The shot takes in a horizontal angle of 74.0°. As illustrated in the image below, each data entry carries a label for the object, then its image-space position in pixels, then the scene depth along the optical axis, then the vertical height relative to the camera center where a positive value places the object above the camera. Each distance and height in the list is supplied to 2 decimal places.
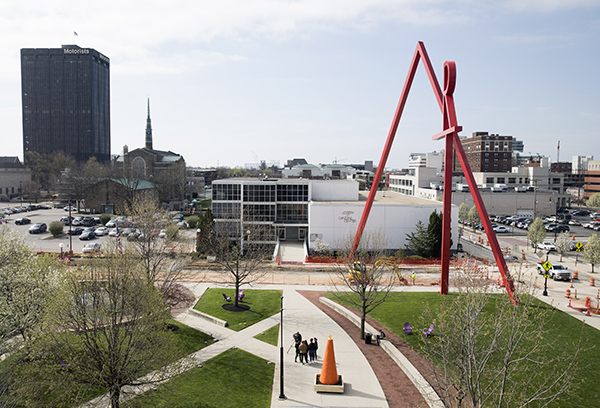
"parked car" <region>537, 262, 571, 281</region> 35.38 -7.81
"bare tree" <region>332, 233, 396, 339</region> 22.95 -5.88
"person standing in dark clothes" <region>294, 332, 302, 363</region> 21.10 -8.33
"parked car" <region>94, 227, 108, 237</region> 55.15 -7.03
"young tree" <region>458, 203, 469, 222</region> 65.38 -4.60
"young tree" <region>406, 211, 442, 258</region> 43.41 -6.07
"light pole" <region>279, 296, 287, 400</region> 16.78 -8.66
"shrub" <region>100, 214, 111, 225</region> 63.19 -6.05
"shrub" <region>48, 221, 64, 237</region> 52.67 -6.32
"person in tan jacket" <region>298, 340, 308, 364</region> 20.00 -8.37
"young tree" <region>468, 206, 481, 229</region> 63.05 -4.90
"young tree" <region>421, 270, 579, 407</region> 11.02 -7.99
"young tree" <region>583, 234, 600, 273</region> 36.72 -6.07
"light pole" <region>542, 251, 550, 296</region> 29.36 -7.71
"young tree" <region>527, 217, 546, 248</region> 45.84 -5.51
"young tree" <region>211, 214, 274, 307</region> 29.55 -5.85
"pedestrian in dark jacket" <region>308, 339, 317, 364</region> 20.27 -8.56
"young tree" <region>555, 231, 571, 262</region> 41.68 -6.15
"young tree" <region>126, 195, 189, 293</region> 25.45 -4.24
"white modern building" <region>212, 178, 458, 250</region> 46.28 -3.56
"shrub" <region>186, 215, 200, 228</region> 62.10 -6.29
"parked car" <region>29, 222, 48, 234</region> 55.75 -6.81
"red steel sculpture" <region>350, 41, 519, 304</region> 26.19 +1.77
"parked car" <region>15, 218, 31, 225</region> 62.56 -6.46
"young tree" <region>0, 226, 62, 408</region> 16.12 -4.82
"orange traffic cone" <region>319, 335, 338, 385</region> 17.55 -8.31
